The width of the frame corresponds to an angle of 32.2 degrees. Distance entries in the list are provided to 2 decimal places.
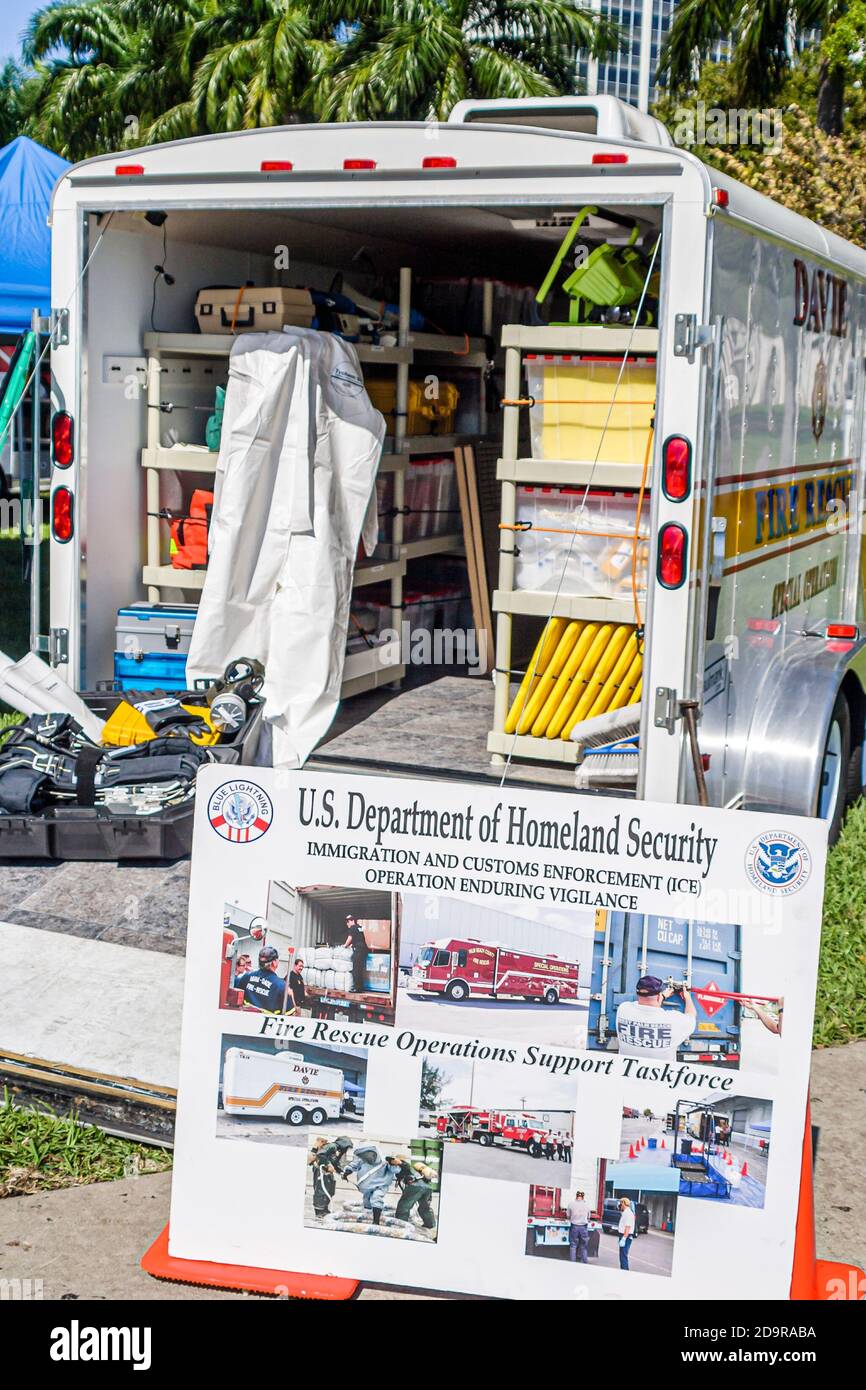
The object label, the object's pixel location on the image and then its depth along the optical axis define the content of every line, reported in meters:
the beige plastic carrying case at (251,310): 7.49
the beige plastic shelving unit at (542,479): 6.24
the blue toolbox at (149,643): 7.00
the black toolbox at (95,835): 5.71
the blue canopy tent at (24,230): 11.76
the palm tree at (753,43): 23.58
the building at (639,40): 147.38
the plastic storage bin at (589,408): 6.25
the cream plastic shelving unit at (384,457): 7.24
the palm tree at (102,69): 28.67
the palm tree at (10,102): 33.31
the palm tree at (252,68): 25.80
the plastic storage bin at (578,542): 6.33
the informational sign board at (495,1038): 3.12
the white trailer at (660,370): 5.20
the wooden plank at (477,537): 9.23
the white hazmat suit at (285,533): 7.20
